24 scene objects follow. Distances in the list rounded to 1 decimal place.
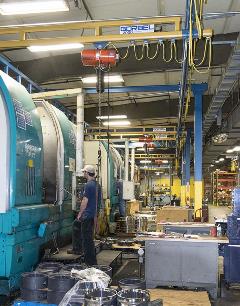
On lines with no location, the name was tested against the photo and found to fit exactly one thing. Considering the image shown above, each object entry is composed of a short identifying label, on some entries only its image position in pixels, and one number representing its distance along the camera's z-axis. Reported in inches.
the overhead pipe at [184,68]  223.6
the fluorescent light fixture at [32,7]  271.4
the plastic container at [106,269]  213.1
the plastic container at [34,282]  187.2
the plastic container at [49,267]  216.2
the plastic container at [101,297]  140.2
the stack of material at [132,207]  614.1
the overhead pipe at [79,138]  316.2
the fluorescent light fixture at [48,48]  282.9
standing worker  279.9
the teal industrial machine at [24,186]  208.1
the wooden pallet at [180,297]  195.5
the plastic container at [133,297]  141.0
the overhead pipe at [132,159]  758.0
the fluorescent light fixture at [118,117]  607.2
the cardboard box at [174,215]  470.9
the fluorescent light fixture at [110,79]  443.5
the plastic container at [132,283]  177.6
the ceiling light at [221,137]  535.7
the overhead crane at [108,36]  253.8
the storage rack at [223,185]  1249.4
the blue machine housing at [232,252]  284.5
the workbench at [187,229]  341.1
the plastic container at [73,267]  217.8
